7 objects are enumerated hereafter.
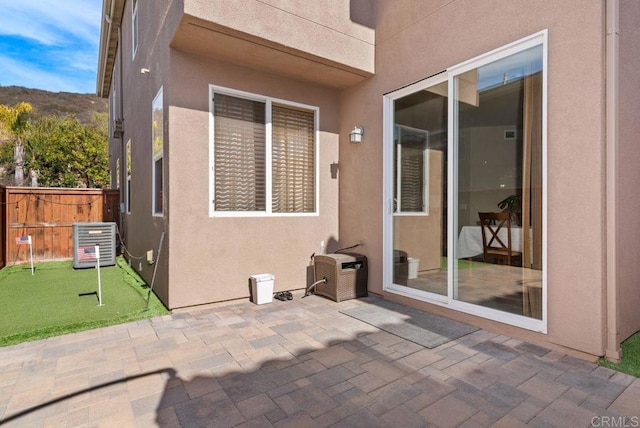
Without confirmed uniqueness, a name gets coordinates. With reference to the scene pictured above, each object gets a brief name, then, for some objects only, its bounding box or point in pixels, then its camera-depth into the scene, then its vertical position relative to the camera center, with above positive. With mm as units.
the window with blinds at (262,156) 4418 +822
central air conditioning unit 7082 -571
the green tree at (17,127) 15458 +4132
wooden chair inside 4203 -300
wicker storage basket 4566 -869
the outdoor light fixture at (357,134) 4953 +1187
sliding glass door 3260 +337
